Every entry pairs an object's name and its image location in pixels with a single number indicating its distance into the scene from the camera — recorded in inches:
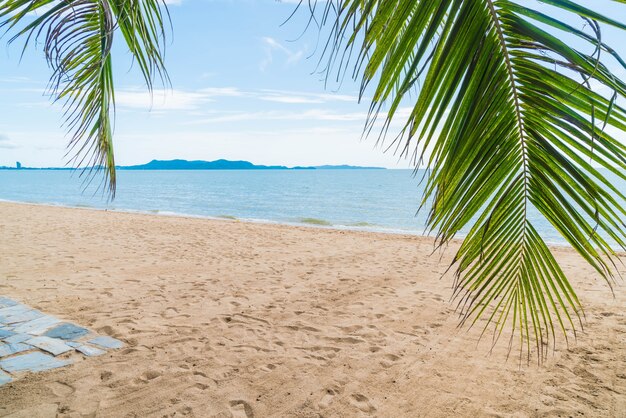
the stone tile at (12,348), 149.8
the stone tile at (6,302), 201.9
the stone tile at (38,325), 169.9
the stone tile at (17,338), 158.7
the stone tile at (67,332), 167.1
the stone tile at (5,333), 162.5
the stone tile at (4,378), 131.2
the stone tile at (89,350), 153.7
